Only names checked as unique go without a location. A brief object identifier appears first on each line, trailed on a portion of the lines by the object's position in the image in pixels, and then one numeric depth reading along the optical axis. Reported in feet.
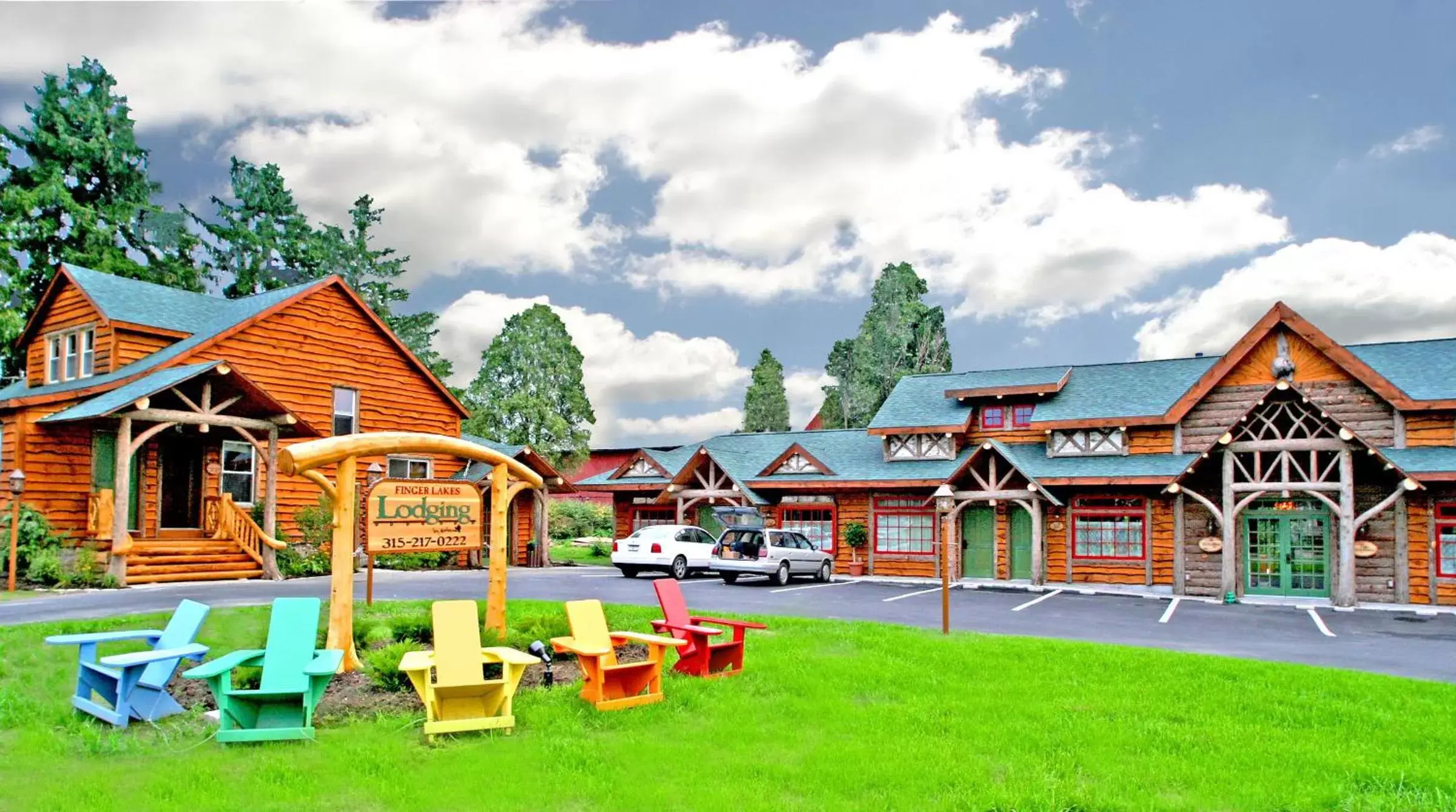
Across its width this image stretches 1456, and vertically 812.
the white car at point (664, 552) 86.07
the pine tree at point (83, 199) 119.55
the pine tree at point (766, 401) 189.37
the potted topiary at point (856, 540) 94.17
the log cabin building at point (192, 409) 67.92
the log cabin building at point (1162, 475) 70.90
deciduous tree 143.54
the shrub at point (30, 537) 66.39
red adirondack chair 33.04
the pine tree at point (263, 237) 153.07
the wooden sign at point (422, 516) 36.55
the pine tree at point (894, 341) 169.58
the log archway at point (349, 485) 33.78
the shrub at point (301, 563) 74.90
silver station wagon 79.10
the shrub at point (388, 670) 30.12
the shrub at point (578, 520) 154.78
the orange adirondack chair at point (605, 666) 27.78
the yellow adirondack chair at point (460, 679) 24.88
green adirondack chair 24.12
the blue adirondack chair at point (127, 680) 25.45
